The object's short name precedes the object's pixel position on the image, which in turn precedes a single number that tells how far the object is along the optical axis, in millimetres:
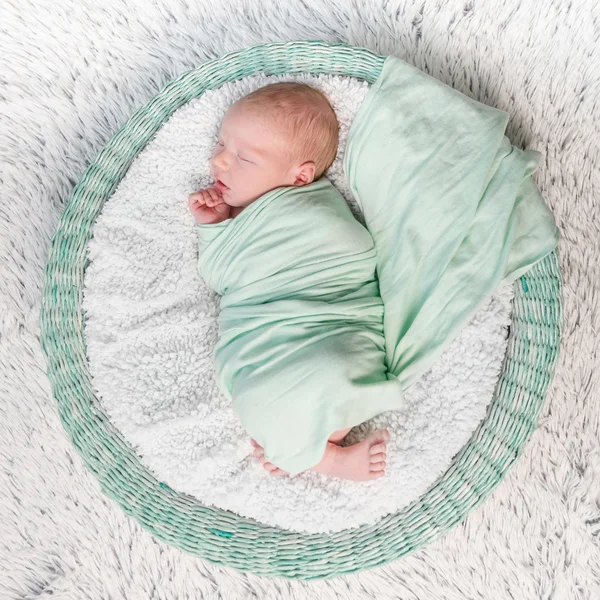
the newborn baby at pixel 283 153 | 1084
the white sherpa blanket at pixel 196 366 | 1120
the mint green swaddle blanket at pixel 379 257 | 1057
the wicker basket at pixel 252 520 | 1110
